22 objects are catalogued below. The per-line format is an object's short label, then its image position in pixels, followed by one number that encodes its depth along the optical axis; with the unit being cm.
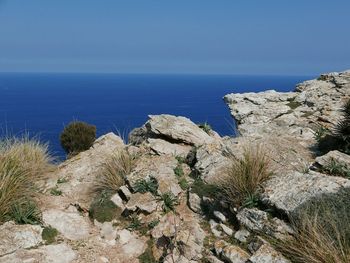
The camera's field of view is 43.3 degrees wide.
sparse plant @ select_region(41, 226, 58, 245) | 948
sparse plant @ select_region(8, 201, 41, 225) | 966
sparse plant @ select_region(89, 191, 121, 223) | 1053
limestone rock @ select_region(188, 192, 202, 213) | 1011
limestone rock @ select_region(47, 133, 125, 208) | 1186
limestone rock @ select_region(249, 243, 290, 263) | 740
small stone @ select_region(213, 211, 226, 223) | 934
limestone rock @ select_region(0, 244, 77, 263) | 855
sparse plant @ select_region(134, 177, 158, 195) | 1084
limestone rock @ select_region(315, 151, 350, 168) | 1000
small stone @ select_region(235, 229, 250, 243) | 835
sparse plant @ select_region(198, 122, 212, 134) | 1570
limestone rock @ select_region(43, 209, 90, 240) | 988
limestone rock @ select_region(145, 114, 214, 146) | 1404
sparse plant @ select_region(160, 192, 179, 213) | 1023
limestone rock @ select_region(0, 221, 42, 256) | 894
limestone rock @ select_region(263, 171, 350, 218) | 812
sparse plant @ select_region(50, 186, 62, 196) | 1171
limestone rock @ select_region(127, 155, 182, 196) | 1091
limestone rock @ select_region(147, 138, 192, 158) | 1307
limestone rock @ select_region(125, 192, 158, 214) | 1032
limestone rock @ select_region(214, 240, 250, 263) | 785
